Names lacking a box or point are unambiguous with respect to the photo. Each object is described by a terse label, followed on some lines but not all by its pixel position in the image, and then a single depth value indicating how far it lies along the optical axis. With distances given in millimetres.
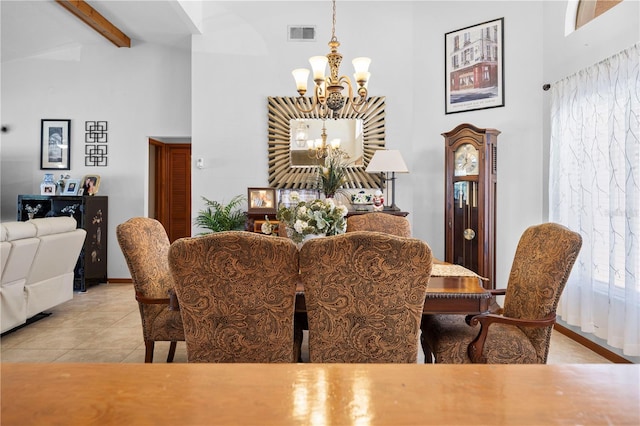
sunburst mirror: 4770
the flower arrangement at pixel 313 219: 2184
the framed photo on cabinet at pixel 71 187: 5309
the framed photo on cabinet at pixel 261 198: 4695
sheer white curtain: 2658
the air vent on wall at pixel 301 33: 4789
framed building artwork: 4238
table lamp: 4125
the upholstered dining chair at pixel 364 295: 1375
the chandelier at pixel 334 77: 2744
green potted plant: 4621
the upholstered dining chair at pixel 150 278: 2176
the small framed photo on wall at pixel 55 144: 5590
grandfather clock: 3895
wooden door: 6523
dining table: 1811
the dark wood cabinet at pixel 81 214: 5031
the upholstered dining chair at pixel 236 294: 1399
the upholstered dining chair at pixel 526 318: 1788
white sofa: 3072
